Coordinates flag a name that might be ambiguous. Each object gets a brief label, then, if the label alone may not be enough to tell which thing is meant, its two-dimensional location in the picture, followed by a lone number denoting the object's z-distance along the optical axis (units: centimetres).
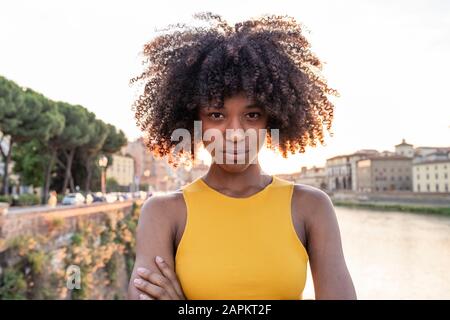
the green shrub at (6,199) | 1419
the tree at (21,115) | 1543
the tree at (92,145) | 2380
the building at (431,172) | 2356
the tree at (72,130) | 2103
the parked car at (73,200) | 1753
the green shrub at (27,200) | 1600
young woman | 94
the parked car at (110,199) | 1826
